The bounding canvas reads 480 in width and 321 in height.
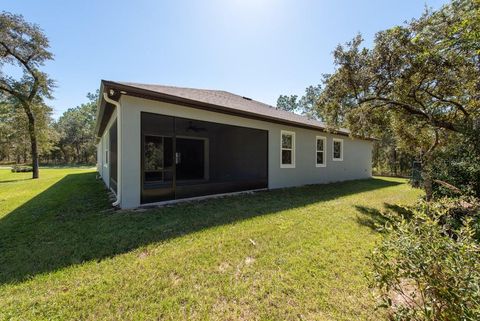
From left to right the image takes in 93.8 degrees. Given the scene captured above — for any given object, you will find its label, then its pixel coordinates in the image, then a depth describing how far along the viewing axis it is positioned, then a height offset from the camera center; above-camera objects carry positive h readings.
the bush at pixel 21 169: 20.12 -0.88
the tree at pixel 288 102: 43.69 +11.28
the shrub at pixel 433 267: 1.36 -0.73
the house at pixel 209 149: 5.45 +0.47
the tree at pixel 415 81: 5.37 +2.31
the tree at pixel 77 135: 40.84 +4.50
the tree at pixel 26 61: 13.13 +6.08
